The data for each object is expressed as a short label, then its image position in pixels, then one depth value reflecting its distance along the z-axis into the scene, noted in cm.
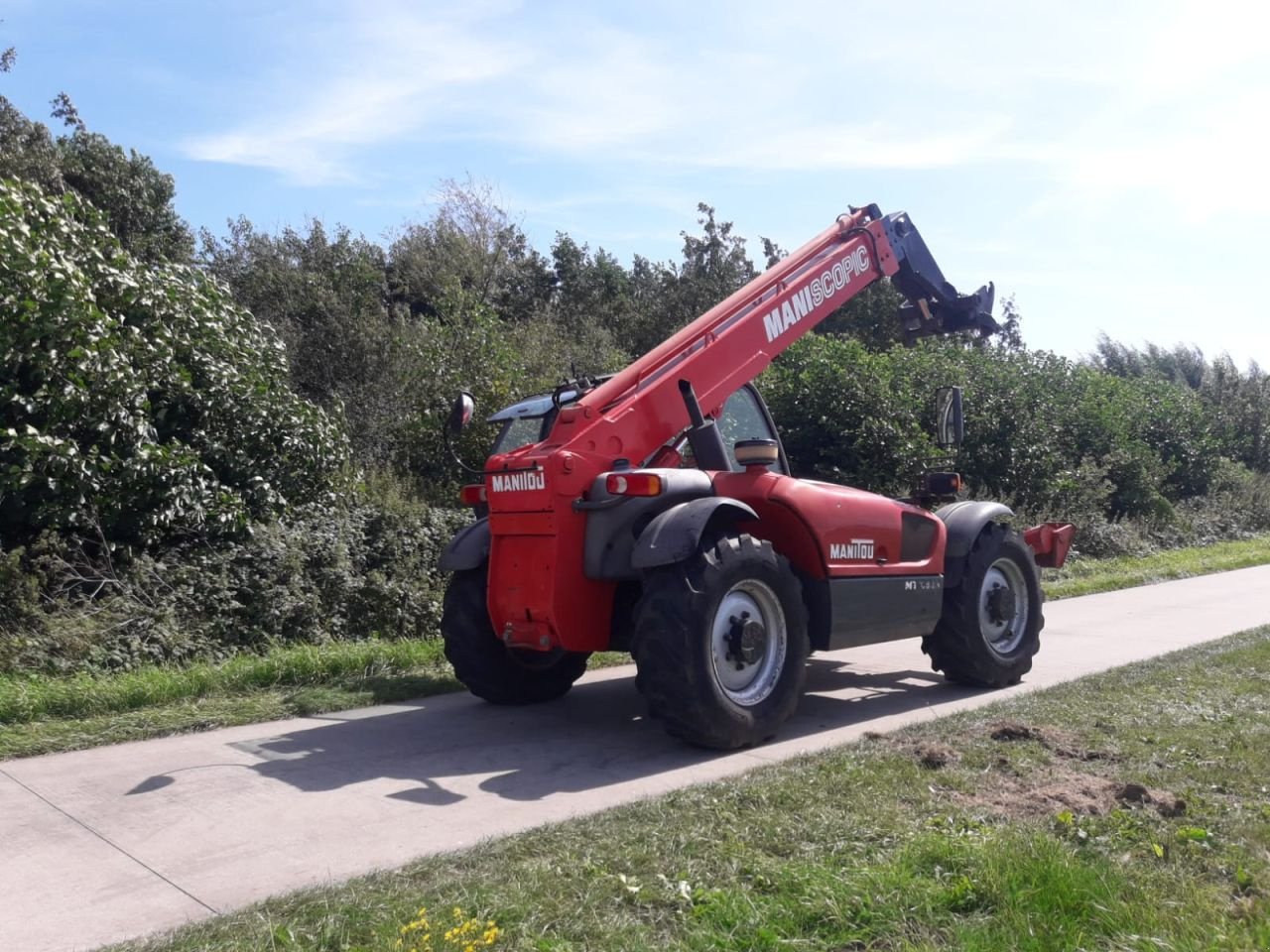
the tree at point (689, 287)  2667
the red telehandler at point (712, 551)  655
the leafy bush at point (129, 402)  876
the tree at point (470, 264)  2572
